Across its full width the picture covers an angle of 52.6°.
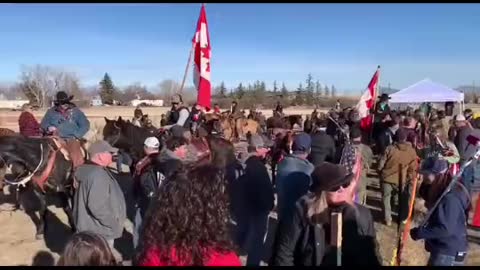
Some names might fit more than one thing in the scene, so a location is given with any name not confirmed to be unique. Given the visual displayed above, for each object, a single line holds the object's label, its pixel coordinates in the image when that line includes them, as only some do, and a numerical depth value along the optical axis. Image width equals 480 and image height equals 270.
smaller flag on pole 11.66
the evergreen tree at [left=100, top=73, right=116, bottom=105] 85.53
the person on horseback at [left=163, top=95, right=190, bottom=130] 11.74
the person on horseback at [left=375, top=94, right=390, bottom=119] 14.78
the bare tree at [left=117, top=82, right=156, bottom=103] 95.31
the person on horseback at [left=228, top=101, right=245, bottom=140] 17.41
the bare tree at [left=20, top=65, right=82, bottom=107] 75.81
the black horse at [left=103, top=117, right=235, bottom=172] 10.23
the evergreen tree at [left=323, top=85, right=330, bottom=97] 108.12
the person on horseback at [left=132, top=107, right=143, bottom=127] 15.89
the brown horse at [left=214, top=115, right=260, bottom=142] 17.12
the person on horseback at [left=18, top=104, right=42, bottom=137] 11.08
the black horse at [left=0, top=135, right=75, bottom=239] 7.75
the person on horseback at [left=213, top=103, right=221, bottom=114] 19.01
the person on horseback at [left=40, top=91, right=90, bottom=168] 8.96
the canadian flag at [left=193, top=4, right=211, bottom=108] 9.48
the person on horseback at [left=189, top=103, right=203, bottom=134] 12.95
